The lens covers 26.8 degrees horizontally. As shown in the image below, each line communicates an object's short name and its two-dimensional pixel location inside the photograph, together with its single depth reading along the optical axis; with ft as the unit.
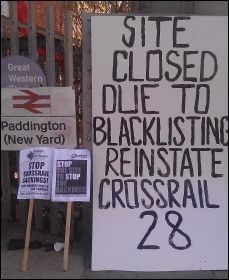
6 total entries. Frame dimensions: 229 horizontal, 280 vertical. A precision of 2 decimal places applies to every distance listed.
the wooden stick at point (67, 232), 12.97
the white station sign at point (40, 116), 13.56
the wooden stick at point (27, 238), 13.06
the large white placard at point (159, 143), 12.91
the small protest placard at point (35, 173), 13.12
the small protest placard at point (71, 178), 13.01
